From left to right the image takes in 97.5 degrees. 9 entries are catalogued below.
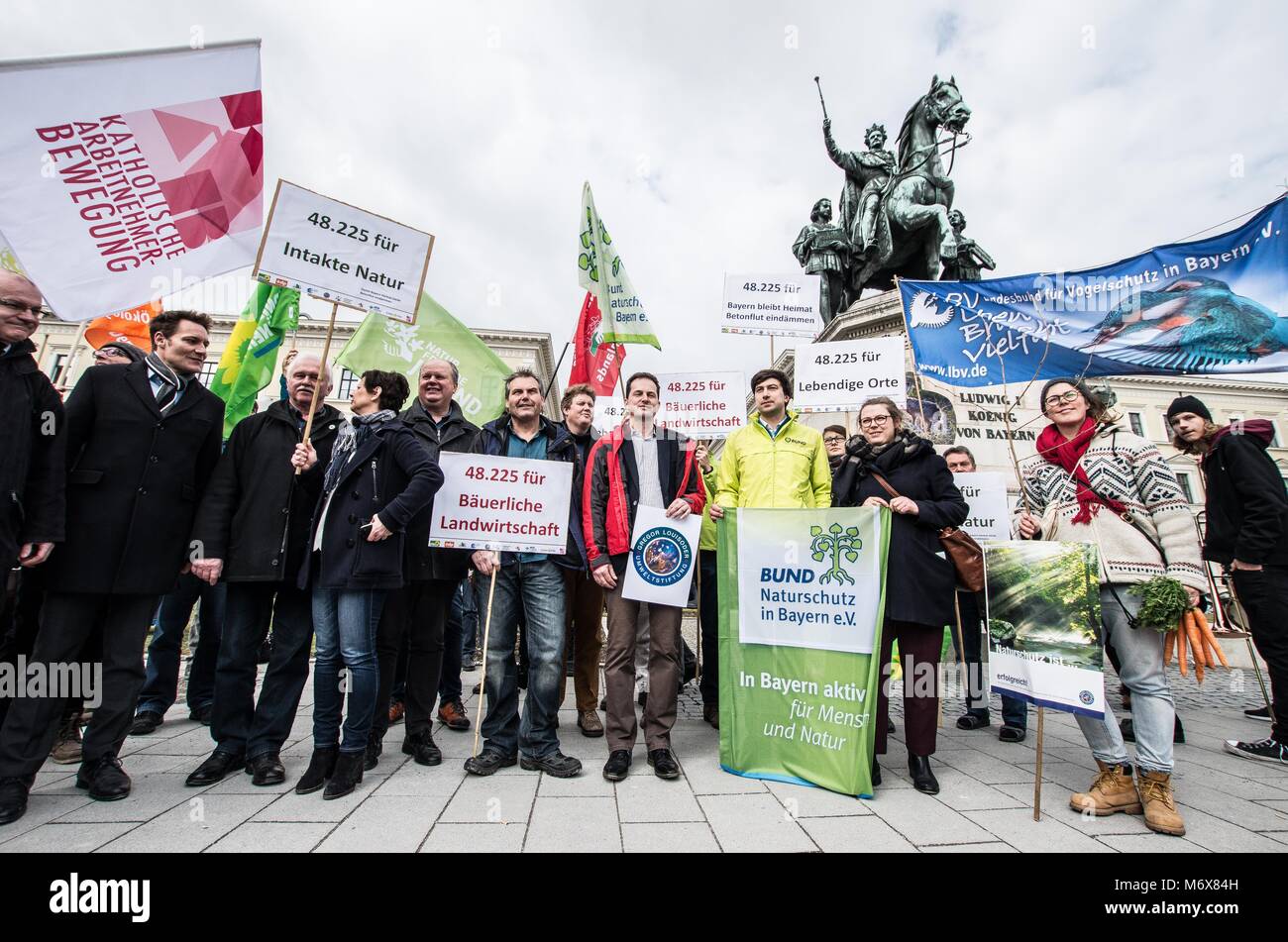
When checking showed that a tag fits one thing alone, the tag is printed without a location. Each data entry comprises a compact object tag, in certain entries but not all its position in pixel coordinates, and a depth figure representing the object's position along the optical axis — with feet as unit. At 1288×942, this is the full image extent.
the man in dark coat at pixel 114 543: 9.16
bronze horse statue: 47.21
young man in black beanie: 12.10
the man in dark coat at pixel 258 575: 10.20
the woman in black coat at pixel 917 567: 10.54
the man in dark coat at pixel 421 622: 11.42
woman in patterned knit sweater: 9.16
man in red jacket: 10.84
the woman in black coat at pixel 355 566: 9.75
